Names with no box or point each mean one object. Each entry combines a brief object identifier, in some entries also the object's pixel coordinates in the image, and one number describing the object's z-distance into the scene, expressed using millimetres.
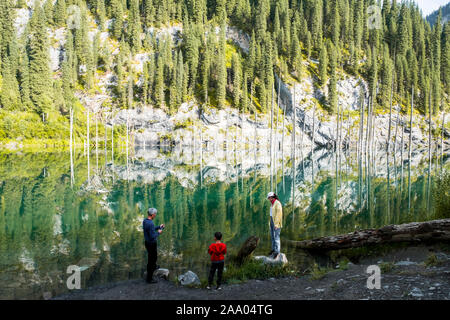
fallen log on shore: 10289
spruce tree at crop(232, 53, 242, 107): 98281
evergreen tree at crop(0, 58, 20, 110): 77000
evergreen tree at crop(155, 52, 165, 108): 99062
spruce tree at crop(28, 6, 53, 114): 81875
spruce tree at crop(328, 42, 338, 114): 101375
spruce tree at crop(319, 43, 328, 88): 106188
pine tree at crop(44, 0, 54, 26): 120412
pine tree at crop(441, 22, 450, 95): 118375
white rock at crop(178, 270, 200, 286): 9367
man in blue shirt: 9281
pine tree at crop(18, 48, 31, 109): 80812
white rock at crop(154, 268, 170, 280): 10102
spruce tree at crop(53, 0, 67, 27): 119188
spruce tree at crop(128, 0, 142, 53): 114938
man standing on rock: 10929
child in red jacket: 8734
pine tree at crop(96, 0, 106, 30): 122562
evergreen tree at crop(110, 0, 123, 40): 120500
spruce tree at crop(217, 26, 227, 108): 96250
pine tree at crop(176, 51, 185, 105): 99000
